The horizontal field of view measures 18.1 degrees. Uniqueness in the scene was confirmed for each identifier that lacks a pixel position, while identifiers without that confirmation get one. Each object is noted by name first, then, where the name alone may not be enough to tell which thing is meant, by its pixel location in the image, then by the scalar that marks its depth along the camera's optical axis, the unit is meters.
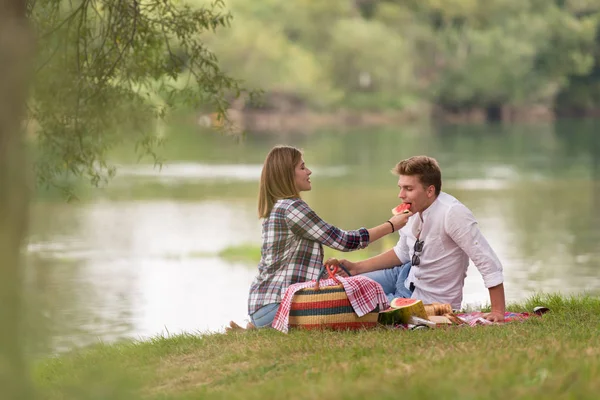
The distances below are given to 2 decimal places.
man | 11.91
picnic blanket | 11.61
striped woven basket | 11.22
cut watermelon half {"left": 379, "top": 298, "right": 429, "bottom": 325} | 11.46
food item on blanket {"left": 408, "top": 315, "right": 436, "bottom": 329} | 11.24
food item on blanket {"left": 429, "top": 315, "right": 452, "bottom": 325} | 11.43
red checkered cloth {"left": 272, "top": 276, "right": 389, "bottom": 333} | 11.22
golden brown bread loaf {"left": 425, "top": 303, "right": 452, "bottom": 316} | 12.07
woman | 11.75
